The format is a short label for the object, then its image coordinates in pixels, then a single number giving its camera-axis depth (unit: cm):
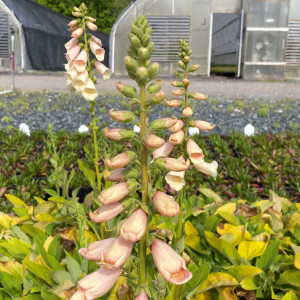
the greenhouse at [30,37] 1347
